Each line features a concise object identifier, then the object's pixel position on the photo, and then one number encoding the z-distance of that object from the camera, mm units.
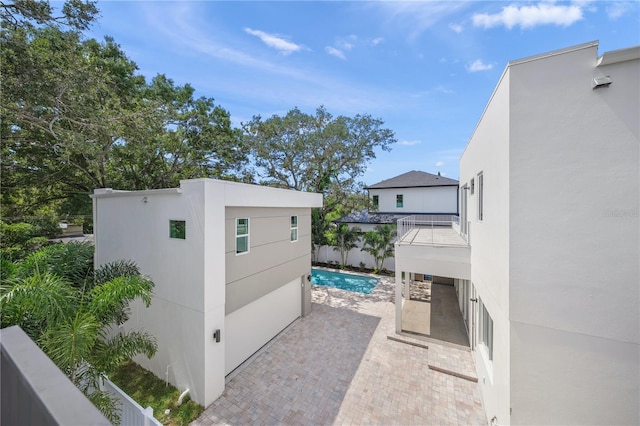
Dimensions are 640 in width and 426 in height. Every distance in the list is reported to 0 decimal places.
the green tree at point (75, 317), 4246
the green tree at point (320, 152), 19375
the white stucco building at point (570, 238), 3980
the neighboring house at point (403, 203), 21305
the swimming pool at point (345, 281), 16583
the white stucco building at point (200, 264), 6742
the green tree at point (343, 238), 19844
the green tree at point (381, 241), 18375
